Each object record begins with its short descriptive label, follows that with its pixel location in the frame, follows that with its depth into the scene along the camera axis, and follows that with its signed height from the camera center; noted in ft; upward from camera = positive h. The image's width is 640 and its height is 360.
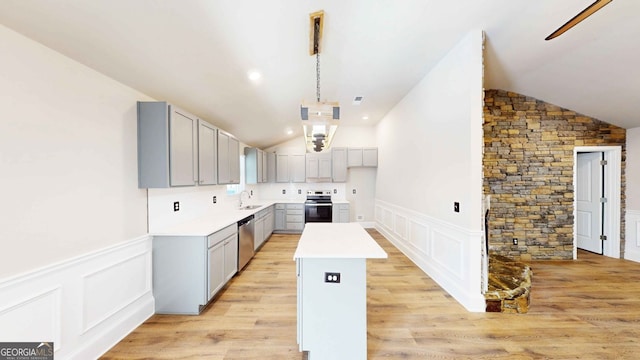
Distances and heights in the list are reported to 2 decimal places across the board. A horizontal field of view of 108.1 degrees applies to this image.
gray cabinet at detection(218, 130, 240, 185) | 11.21 +1.01
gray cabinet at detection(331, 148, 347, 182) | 20.29 +1.18
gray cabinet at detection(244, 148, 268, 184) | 17.53 +0.99
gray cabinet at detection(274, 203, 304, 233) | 19.17 -3.17
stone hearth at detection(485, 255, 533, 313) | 7.97 -4.12
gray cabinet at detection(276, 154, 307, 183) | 20.36 +0.77
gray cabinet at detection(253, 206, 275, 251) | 14.21 -3.31
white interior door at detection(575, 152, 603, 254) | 13.51 -1.50
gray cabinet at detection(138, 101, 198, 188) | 7.36 +1.10
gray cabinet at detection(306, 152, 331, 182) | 20.25 +0.93
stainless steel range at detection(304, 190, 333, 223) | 18.97 -2.75
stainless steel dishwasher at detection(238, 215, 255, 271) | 11.22 -3.24
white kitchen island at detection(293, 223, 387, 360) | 5.63 -3.15
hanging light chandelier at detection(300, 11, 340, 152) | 5.77 +1.54
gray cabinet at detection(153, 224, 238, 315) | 7.94 -3.27
